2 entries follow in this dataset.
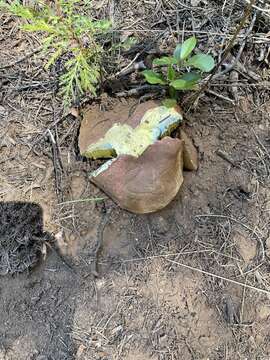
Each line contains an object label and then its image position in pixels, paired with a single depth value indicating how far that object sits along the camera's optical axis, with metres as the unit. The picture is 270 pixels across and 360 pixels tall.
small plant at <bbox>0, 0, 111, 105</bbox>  0.30
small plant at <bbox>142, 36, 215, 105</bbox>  0.32
